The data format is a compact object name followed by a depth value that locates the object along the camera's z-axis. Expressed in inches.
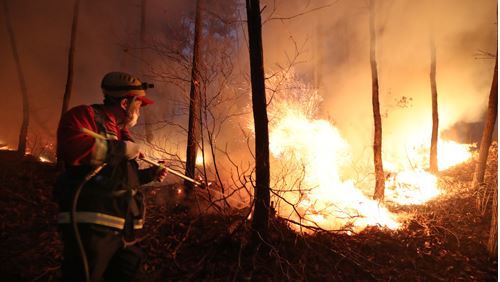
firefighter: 105.1
